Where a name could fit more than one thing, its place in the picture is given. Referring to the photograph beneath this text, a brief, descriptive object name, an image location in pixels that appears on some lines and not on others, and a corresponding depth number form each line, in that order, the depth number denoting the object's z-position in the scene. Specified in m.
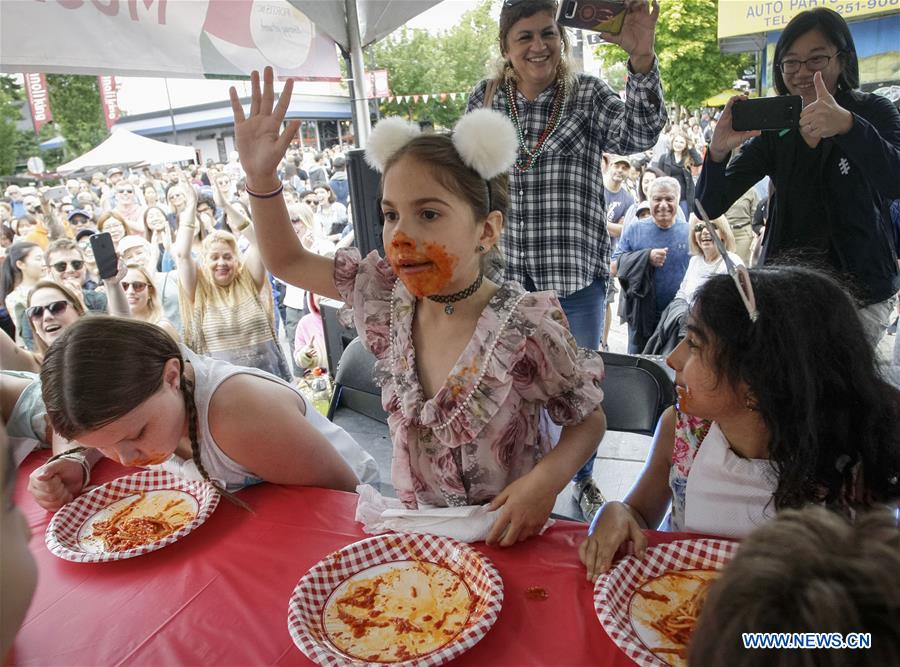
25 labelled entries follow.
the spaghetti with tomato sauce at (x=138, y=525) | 1.36
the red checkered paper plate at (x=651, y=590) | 0.89
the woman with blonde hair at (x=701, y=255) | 3.79
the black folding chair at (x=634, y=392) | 1.83
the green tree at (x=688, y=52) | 17.12
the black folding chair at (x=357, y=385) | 2.28
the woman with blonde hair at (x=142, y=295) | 3.58
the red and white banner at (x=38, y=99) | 20.73
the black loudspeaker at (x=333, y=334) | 3.85
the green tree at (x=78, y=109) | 21.83
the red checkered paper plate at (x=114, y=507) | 1.29
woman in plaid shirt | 2.35
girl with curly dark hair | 1.14
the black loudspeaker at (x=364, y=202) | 3.39
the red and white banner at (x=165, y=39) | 2.49
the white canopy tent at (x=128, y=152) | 13.78
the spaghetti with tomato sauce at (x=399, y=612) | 0.98
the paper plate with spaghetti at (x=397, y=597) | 0.94
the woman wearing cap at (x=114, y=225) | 5.79
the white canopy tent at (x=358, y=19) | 3.43
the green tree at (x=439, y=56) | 30.42
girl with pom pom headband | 1.32
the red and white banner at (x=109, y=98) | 21.14
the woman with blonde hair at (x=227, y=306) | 3.76
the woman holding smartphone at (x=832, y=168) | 1.93
